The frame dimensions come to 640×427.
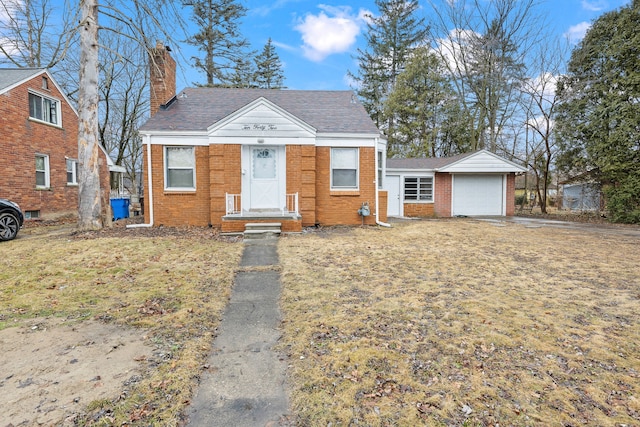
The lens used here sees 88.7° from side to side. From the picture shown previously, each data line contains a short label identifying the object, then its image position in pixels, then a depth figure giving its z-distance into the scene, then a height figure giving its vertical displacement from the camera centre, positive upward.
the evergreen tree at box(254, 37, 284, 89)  30.41 +12.26
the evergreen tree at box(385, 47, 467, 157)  23.45 +6.66
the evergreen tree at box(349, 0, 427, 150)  26.61 +12.40
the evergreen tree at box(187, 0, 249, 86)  24.73 +12.32
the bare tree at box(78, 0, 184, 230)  9.48 +3.73
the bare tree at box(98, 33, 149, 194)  21.92 +7.43
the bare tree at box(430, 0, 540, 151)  21.42 +9.51
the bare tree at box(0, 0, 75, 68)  18.17 +9.64
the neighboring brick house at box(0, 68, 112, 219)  12.37 +2.28
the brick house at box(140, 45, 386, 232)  10.79 +1.12
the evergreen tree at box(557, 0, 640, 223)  14.38 +4.17
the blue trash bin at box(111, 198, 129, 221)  14.47 -0.41
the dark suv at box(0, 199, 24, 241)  8.80 -0.59
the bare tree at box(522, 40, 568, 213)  18.80 +4.62
